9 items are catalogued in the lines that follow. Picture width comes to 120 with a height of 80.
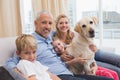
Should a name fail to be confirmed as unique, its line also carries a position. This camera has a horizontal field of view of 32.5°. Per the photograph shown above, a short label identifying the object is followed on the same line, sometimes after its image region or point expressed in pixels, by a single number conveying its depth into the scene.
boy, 1.59
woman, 2.40
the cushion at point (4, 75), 1.56
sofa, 2.07
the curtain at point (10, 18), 3.54
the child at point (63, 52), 2.17
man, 1.96
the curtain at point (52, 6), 3.42
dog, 2.04
